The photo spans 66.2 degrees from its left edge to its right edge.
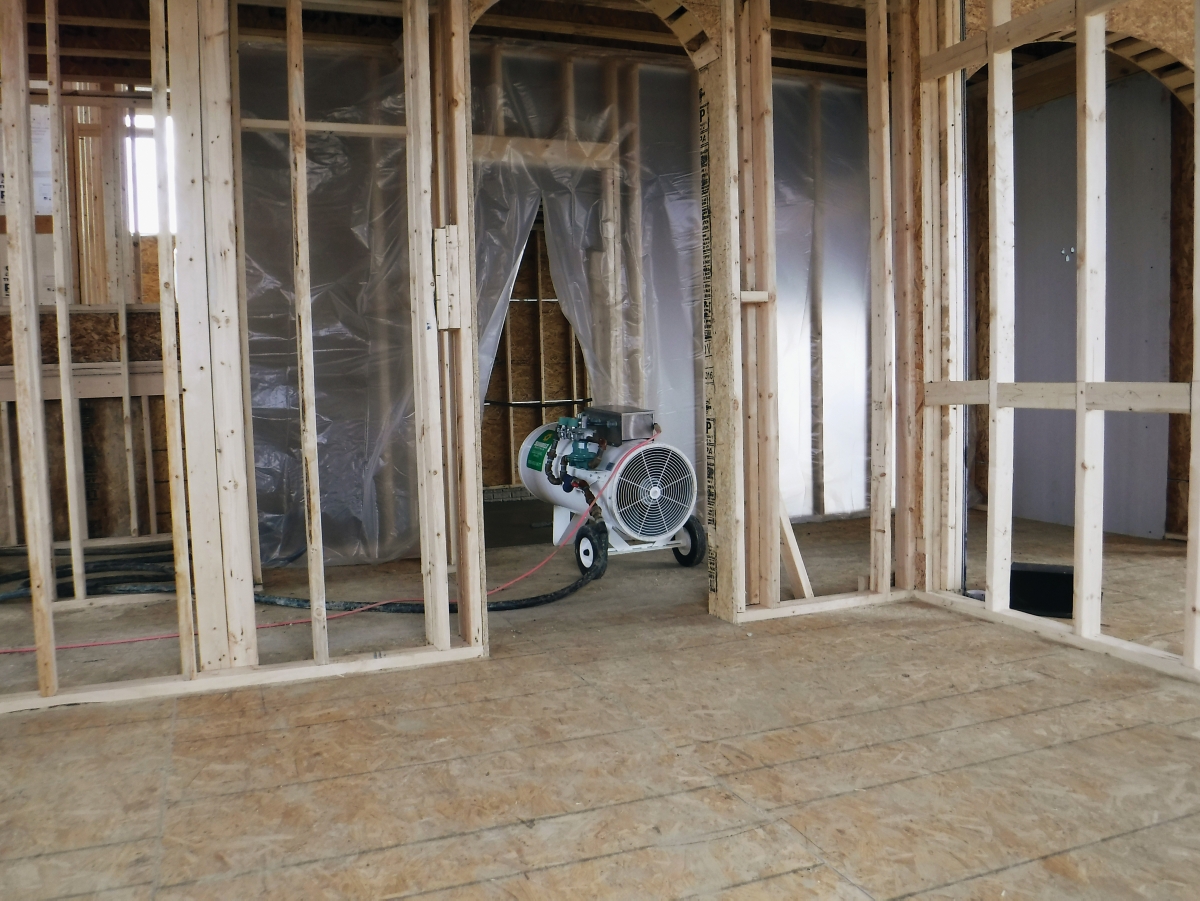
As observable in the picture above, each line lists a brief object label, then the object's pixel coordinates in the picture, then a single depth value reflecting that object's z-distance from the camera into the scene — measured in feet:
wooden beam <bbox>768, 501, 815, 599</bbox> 13.80
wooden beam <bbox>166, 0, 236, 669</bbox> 10.23
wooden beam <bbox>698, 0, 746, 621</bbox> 12.77
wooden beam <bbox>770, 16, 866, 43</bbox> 18.15
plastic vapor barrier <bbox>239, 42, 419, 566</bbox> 17.16
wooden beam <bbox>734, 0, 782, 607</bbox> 13.02
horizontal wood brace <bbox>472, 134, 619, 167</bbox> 18.10
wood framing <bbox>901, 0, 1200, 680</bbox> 10.84
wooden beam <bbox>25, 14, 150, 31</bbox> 16.14
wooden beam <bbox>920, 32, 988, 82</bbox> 12.76
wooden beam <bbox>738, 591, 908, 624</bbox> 13.23
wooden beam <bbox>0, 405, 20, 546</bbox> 19.10
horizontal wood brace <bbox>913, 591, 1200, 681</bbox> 10.48
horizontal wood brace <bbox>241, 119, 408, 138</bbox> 14.92
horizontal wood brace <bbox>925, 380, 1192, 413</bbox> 10.30
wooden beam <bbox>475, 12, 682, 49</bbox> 17.46
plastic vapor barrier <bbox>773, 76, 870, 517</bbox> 21.49
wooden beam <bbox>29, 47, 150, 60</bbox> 17.52
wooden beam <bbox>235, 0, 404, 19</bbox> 15.40
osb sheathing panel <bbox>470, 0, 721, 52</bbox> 12.68
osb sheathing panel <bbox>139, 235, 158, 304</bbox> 34.24
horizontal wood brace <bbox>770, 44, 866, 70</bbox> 19.61
